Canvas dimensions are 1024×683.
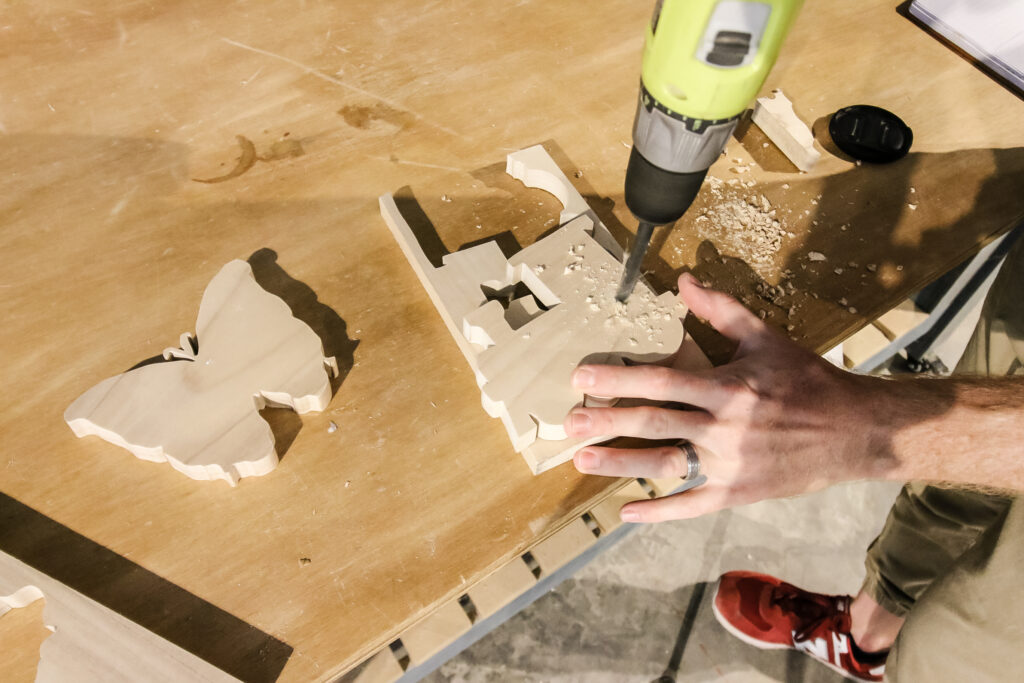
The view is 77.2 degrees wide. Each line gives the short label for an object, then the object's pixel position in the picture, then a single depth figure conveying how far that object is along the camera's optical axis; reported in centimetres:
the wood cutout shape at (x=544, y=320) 83
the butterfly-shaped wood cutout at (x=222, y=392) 80
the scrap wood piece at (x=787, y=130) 112
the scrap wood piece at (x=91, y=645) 71
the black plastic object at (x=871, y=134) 114
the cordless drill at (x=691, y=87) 58
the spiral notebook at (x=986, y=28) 129
